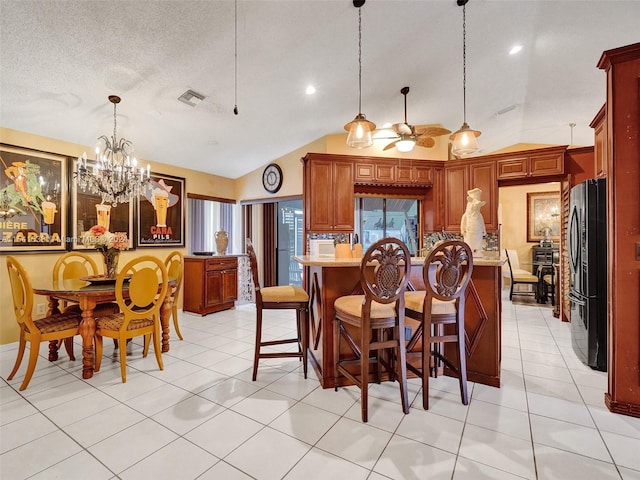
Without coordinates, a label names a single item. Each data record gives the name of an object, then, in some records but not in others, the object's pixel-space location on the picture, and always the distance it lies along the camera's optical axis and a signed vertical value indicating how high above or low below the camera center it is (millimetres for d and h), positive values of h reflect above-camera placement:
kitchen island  2383 -579
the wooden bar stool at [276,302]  2439 -480
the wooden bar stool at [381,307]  1893 -435
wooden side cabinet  4688 -644
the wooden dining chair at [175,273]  3447 -349
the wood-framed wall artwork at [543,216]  6785 +566
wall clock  5270 +1152
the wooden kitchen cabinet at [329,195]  4445 +709
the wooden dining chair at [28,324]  2387 -667
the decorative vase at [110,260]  3000 -162
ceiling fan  3238 +1167
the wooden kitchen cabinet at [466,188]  4766 +856
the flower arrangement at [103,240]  2873 +37
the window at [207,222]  5797 +424
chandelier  2902 +650
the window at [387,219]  5008 +389
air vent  3125 +1536
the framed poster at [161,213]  4484 +470
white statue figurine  2846 +164
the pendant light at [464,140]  2871 +971
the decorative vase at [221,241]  5234 +37
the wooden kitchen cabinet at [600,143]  3119 +1068
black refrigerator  2611 -280
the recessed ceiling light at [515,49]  3209 +2053
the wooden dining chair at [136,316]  2543 -651
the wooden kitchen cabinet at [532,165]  4438 +1156
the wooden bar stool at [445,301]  1987 -414
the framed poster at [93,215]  3730 +379
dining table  2516 -463
